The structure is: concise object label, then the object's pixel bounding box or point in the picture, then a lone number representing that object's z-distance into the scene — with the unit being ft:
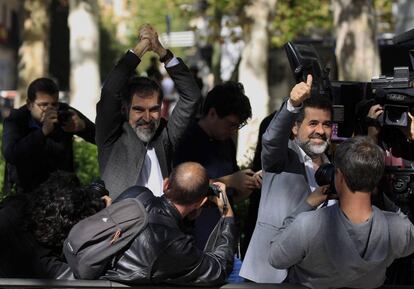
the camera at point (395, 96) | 21.87
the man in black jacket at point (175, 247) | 19.31
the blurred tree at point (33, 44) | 75.40
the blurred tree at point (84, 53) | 61.96
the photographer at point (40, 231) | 20.15
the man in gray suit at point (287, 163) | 21.06
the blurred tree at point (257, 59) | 64.00
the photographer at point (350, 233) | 18.92
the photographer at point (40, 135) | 28.89
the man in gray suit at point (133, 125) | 23.89
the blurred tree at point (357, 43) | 56.28
